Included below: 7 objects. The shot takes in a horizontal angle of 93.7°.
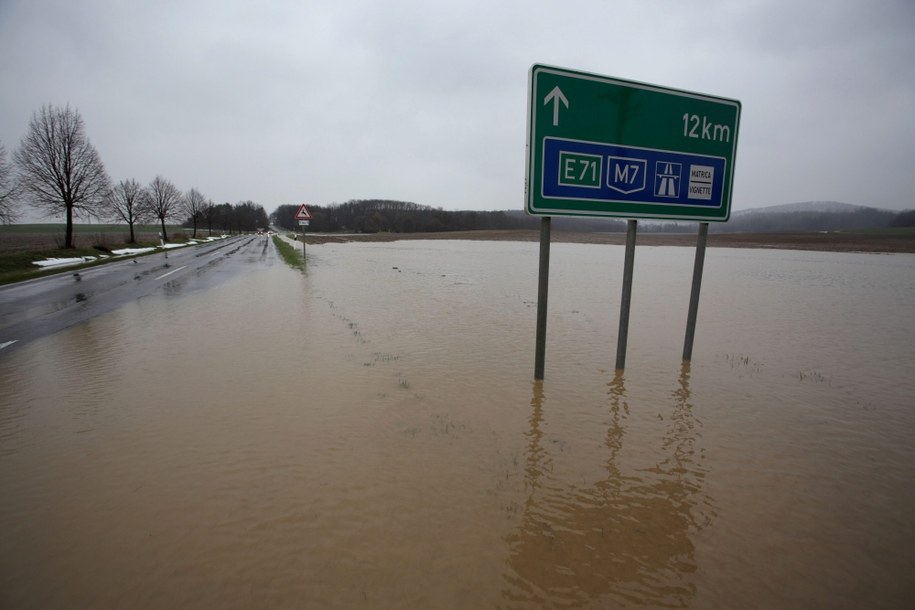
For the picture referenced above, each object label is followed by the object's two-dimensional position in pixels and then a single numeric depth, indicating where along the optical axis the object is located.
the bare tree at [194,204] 66.82
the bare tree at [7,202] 21.75
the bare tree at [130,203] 39.41
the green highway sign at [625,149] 5.45
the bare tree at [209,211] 77.67
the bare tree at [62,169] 26.44
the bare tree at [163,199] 48.93
